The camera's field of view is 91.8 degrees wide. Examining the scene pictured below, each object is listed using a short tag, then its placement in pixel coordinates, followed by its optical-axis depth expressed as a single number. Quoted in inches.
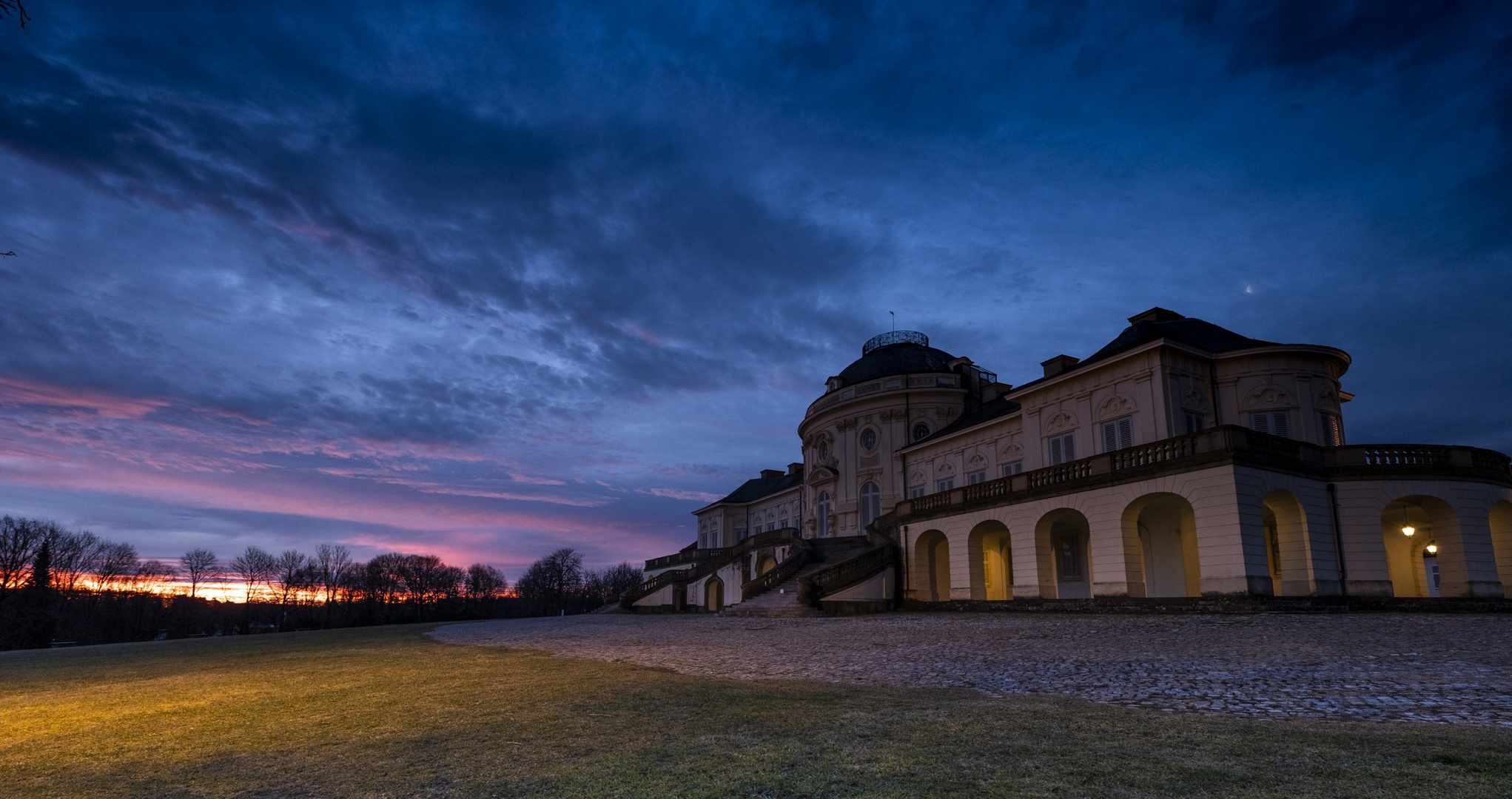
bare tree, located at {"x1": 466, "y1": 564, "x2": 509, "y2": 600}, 4298.7
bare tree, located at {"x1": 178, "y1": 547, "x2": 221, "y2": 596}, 3058.6
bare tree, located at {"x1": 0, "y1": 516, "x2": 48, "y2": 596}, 2116.1
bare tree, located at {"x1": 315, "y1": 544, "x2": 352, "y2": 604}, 3489.2
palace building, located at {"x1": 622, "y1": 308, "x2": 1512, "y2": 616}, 855.1
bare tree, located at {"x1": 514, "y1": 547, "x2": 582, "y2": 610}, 4478.3
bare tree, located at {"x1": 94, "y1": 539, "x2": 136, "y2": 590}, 2620.6
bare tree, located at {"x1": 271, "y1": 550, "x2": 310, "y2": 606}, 3339.1
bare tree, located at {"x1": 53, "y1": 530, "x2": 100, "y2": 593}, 2346.2
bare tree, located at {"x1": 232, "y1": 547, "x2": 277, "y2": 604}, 3189.0
